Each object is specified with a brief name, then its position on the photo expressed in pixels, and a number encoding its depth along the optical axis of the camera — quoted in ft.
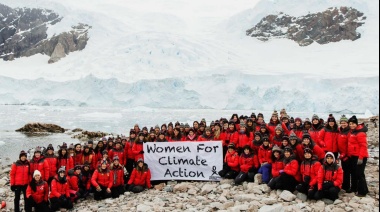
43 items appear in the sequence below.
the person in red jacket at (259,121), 28.17
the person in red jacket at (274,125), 26.48
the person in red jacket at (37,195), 22.71
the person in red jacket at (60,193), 23.36
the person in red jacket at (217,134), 27.17
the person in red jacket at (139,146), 27.32
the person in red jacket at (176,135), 27.69
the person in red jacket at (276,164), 22.02
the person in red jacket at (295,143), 21.99
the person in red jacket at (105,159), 25.00
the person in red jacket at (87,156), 26.88
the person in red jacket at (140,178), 25.81
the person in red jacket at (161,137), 26.93
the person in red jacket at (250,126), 26.23
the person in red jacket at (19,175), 23.18
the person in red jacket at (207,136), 27.09
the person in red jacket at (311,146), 21.36
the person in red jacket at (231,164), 24.75
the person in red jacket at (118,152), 27.55
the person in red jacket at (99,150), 27.95
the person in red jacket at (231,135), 26.43
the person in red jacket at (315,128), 23.20
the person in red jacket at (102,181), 24.64
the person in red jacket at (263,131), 24.71
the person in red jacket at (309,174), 20.66
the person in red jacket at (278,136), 23.73
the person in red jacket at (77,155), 26.68
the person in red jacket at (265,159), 23.15
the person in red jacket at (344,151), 21.57
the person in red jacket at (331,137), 22.20
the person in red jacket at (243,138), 25.84
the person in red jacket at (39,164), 24.07
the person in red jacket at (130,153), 28.12
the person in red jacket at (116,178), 24.95
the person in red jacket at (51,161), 25.20
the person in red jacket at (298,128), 25.09
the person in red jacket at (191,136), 27.37
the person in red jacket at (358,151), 20.52
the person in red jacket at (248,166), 24.11
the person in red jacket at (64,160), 26.04
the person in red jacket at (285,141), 22.22
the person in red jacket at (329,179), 20.11
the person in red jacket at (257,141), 24.10
